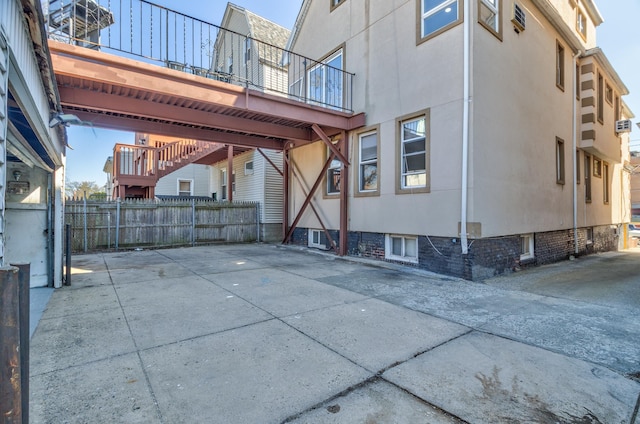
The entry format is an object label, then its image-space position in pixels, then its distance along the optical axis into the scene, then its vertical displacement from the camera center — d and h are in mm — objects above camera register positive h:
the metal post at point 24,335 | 1465 -550
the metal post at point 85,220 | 10312 -146
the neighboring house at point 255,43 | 14188 +8433
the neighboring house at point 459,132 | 6875 +2110
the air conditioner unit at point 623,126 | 13656 +3681
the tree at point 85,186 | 34644 +3329
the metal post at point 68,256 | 5807 -727
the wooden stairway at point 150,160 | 14570 +2499
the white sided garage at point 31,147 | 2037 +841
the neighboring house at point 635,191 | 37875 +2749
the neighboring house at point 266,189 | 13656 +1099
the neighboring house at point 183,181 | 18906 +2020
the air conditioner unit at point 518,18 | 7887 +4798
